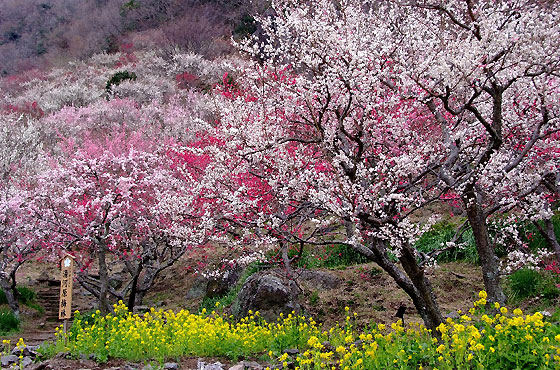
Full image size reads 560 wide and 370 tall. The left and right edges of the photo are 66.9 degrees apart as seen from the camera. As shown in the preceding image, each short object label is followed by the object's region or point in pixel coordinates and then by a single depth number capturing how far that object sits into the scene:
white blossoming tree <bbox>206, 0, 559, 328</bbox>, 4.63
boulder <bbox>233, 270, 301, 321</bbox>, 8.41
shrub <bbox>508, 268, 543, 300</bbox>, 7.55
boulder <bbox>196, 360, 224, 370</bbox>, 5.09
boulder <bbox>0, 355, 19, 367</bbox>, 5.80
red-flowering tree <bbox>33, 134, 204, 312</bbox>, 10.42
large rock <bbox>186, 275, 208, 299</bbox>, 12.97
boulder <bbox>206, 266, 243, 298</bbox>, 11.71
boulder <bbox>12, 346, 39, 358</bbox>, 6.39
